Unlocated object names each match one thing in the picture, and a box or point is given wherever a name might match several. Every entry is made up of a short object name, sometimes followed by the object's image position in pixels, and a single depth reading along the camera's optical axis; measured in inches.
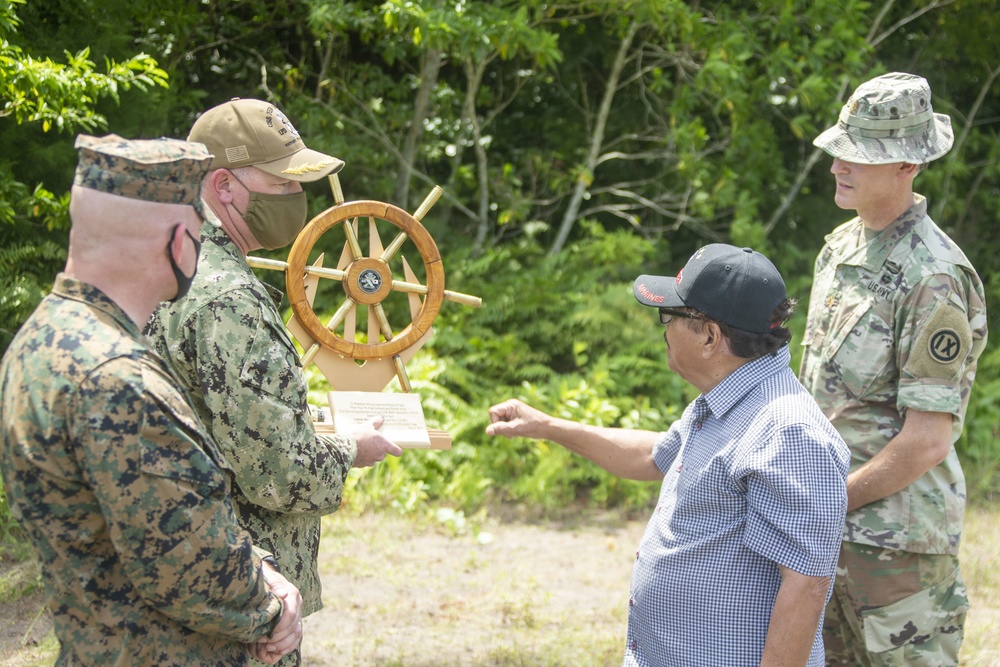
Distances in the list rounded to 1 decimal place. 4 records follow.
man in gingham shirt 82.5
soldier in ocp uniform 105.6
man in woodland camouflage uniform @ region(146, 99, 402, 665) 84.0
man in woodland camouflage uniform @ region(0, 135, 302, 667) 62.8
